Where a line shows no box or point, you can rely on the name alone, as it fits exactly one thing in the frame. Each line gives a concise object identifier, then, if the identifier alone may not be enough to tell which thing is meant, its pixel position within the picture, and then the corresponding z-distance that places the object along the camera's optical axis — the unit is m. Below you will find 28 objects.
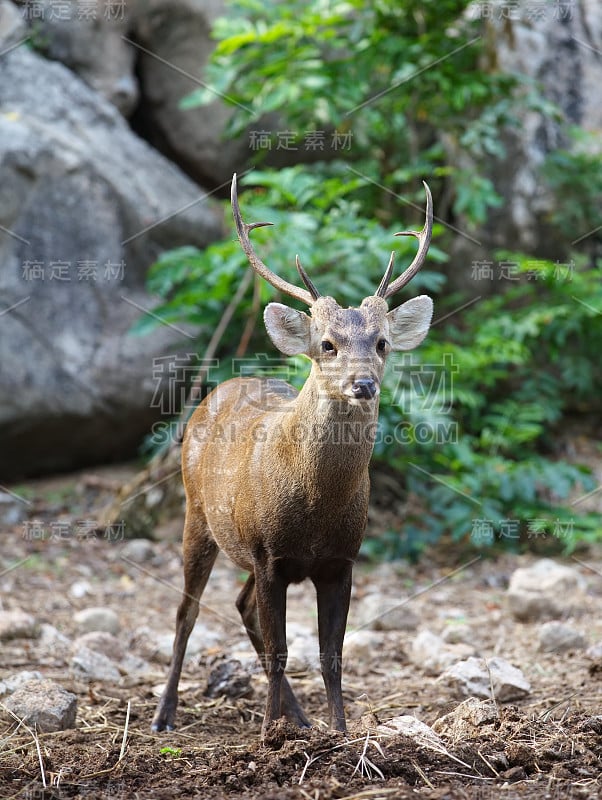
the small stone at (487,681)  9.21
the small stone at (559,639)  11.09
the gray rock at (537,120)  18.92
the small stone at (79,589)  13.27
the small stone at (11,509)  16.00
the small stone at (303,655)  10.56
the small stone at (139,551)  14.72
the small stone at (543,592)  12.53
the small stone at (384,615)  12.26
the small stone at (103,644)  10.57
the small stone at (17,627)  10.95
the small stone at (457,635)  11.59
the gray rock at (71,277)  16.83
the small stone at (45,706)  7.96
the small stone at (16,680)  8.87
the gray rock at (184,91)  19.83
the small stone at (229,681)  9.49
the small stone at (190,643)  11.01
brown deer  7.66
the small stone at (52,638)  10.92
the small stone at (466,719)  7.50
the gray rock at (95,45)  18.95
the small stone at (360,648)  11.01
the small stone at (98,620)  11.73
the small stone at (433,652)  10.53
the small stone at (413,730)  6.93
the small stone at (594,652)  10.59
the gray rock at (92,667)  9.86
